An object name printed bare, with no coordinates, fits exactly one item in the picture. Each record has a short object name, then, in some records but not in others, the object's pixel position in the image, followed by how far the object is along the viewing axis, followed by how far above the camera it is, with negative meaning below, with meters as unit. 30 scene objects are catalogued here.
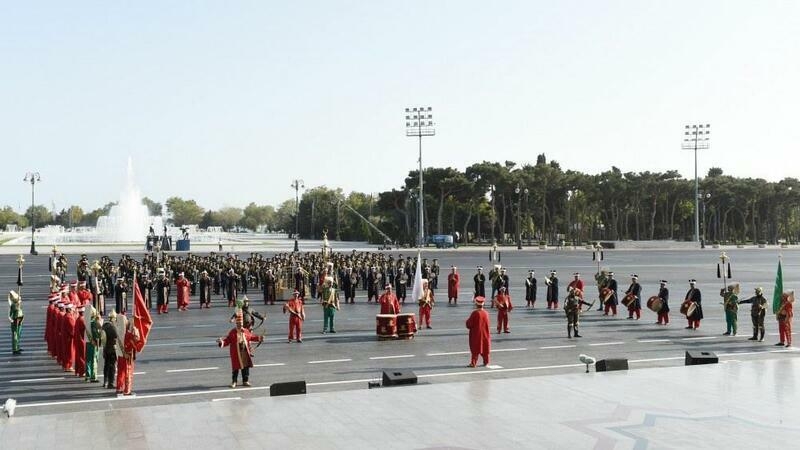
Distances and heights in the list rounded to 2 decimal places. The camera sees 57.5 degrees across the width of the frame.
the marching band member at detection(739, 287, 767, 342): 20.41 -2.14
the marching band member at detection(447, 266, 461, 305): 31.17 -2.04
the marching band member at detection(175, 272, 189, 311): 28.77 -2.06
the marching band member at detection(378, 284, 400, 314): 21.44 -1.89
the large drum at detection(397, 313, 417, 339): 21.44 -2.63
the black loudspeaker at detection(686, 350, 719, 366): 16.86 -2.84
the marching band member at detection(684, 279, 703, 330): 23.17 -2.36
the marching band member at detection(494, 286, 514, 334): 21.55 -2.13
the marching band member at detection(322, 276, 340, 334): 21.94 -1.90
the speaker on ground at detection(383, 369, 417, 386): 14.51 -2.79
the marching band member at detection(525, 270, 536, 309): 30.25 -2.21
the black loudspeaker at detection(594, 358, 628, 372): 16.05 -2.84
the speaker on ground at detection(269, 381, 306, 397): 13.63 -2.81
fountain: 111.69 +2.70
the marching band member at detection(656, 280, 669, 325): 24.41 -2.35
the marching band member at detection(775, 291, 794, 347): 19.67 -2.23
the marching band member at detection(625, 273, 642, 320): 25.86 -2.20
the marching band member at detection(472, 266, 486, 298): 29.67 -1.88
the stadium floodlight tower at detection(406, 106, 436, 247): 87.62 +13.96
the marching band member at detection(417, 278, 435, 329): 23.17 -2.12
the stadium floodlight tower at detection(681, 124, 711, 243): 95.81 +13.50
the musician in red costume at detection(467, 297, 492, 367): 16.44 -2.20
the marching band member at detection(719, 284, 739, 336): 21.58 -2.15
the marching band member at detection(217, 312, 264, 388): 14.34 -2.09
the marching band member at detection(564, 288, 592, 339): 21.38 -2.10
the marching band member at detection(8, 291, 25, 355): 17.91 -1.93
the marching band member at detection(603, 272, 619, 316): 26.97 -2.29
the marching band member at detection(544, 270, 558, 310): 29.19 -2.13
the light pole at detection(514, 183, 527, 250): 99.62 +4.39
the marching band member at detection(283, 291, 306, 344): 20.08 -2.14
